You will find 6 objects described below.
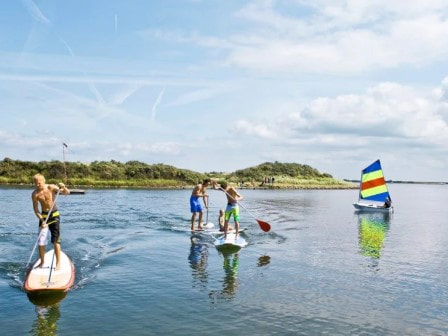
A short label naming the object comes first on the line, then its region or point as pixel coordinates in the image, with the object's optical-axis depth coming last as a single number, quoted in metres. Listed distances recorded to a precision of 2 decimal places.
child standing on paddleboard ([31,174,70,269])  12.40
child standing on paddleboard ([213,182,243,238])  20.30
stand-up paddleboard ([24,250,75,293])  11.92
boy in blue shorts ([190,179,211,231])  23.03
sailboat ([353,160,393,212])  43.28
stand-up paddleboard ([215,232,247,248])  19.52
